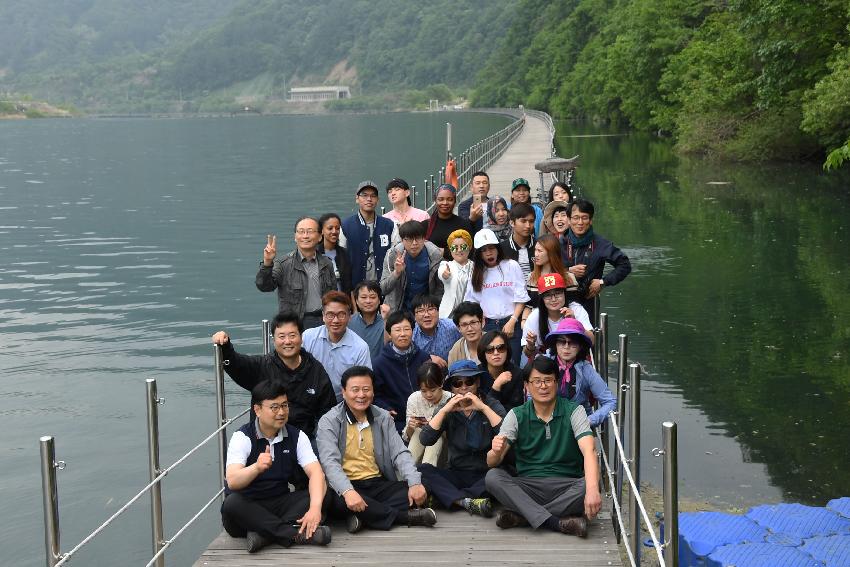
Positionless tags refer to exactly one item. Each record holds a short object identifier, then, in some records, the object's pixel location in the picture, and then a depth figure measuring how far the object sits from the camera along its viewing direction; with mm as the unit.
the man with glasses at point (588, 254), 9969
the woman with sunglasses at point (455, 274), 9500
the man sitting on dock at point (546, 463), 7035
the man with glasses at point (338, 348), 8102
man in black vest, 6902
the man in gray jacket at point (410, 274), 9805
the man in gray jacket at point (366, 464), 7223
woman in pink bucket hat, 7609
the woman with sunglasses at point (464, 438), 7434
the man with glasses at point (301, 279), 9539
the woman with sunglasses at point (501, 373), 7848
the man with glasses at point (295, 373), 7617
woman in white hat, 9414
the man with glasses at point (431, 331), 8484
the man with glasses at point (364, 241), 10648
